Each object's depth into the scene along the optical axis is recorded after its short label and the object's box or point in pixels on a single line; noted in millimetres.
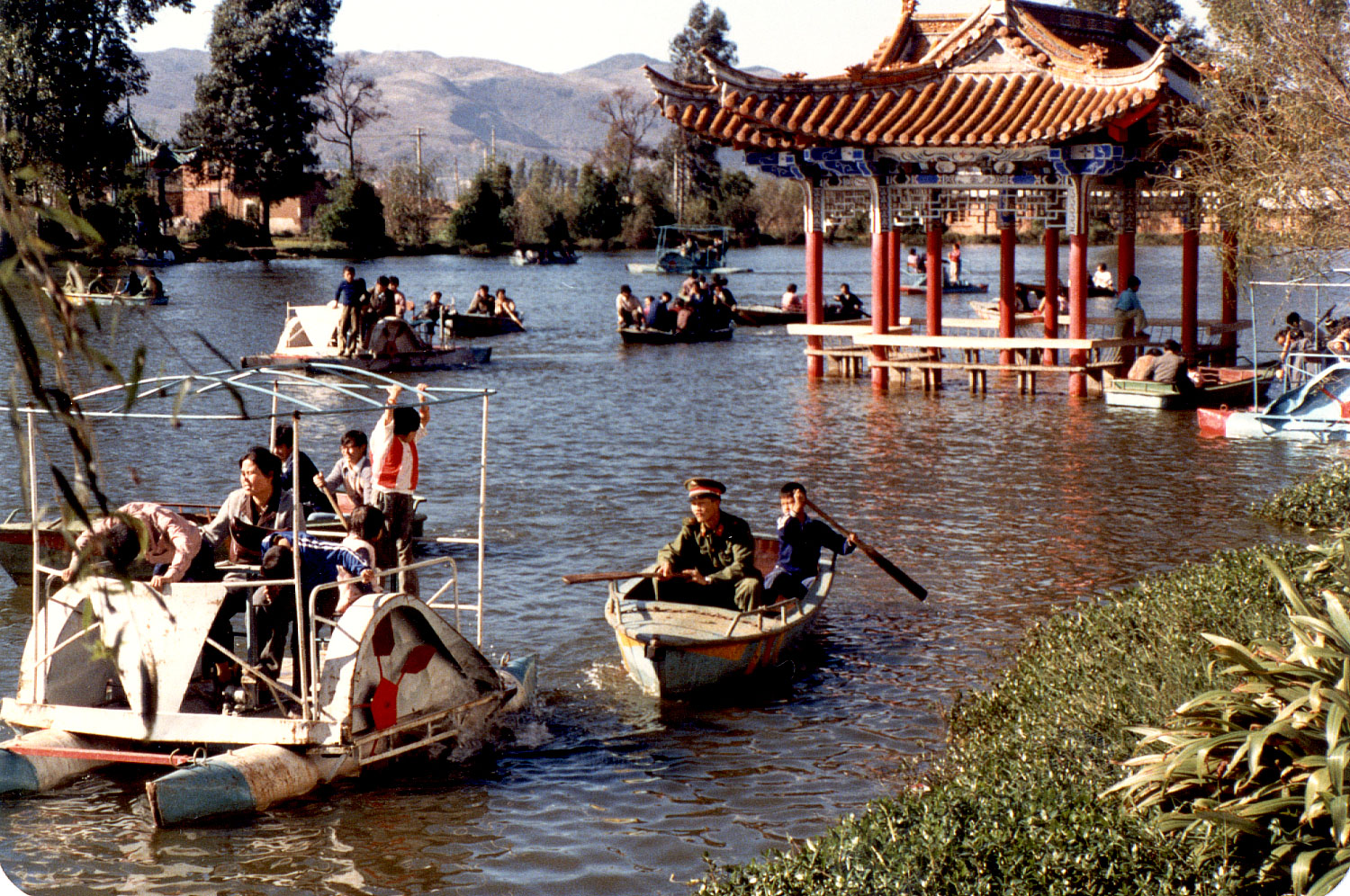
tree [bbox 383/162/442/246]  97062
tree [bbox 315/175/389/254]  88500
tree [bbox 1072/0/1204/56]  80188
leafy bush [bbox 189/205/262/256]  81000
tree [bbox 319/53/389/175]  112812
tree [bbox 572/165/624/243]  99000
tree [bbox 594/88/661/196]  122438
